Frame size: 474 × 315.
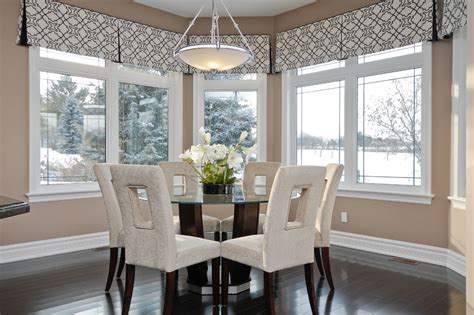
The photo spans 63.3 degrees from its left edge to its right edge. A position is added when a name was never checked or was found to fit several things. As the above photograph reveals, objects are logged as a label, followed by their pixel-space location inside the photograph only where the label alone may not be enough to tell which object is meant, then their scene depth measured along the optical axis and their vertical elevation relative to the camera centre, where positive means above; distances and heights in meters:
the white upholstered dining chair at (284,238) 2.39 -0.53
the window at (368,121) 4.02 +0.42
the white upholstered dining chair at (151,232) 2.35 -0.48
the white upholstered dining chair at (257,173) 3.96 -0.18
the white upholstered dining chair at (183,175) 3.71 -0.20
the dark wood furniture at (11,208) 1.59 -0.23
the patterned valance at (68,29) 3.90 +1.36
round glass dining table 2.99 -0.56
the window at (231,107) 5.26 +0.67
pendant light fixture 3.12 +0.84
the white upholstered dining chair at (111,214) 3.05 -0.47
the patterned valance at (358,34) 3.82 +1.37
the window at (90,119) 4.14 +0.44
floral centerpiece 3.08 -0.06
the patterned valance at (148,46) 4.63 +1.36
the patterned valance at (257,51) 5.08 +1.39
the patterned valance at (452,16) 3.27 +1.24
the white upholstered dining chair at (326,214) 3.12 -0.47
